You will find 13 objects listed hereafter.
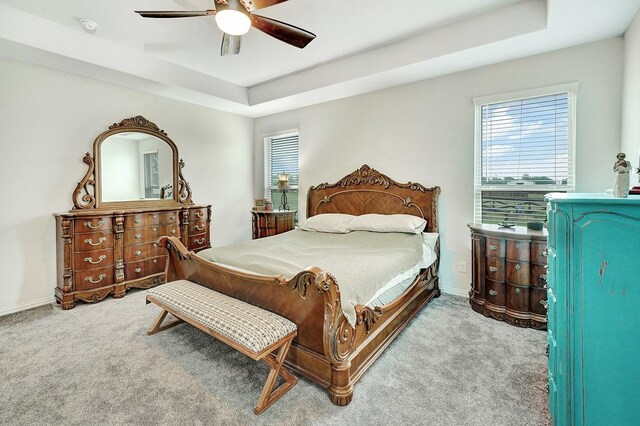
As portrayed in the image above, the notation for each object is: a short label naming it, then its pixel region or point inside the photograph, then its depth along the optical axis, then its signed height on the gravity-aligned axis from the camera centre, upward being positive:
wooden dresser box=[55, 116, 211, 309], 3.20 -0.14
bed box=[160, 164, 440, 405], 1.66 -0.71
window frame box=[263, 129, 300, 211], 5.23 +0.72
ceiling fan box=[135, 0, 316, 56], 2.00 +1.35
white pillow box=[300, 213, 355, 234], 3.62 -0.22
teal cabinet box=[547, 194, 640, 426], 1.20 -0.44
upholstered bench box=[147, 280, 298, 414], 1.63 -0.72
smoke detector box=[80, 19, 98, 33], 2.77 +1.72
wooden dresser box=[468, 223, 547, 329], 2.56 -0.62
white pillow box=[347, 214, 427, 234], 3.24 -0.21
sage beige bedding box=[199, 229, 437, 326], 2.00 -0.44
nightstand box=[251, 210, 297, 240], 4.52 -0.26
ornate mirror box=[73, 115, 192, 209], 3.58 +0.47
